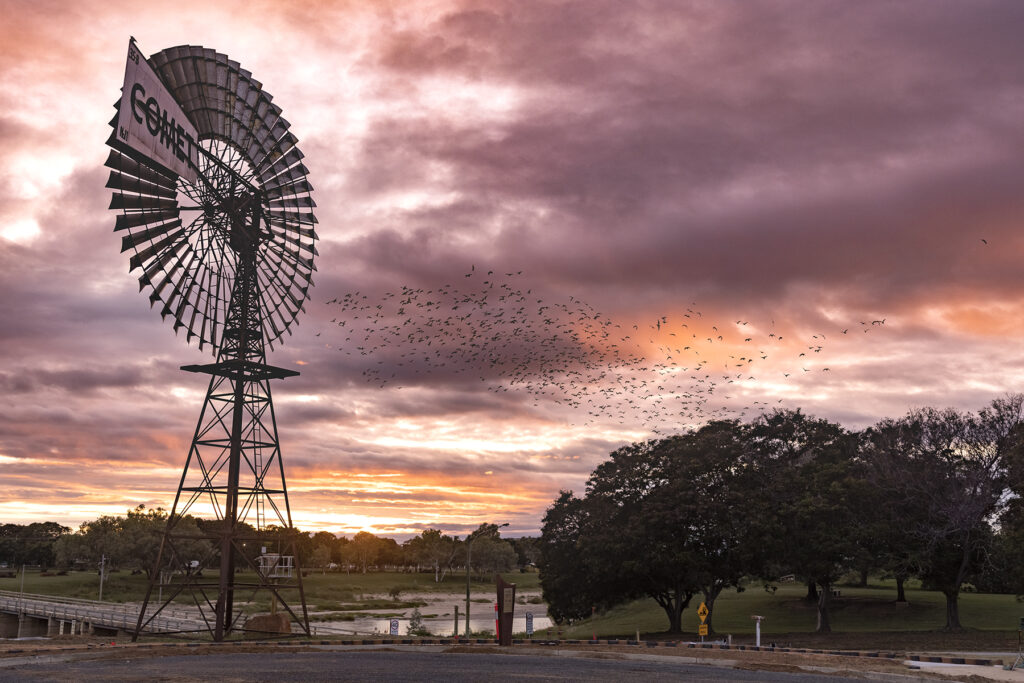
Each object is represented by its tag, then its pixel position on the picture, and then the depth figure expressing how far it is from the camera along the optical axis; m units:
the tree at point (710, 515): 55.08
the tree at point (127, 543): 134.00
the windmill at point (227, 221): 44.38
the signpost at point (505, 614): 39.16
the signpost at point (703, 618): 38.44
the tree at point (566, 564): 58.84
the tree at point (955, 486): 53.84
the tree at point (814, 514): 54.53
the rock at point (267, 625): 49.16
